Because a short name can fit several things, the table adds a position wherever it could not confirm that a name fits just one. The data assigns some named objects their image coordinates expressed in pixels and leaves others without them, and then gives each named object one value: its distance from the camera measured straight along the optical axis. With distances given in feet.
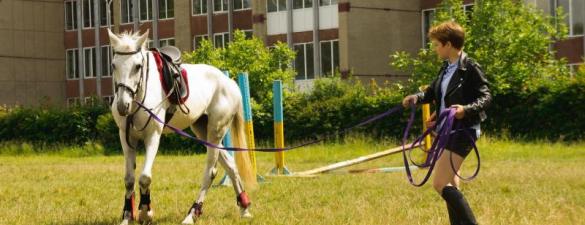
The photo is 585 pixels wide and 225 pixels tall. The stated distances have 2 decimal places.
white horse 34.06
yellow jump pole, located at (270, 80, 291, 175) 57.82
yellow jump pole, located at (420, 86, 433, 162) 63.59
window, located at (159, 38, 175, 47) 204.23
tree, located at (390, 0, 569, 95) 119.34
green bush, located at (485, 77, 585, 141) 100.01
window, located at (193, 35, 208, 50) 197.06
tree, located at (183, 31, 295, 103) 139.74
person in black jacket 27.12
